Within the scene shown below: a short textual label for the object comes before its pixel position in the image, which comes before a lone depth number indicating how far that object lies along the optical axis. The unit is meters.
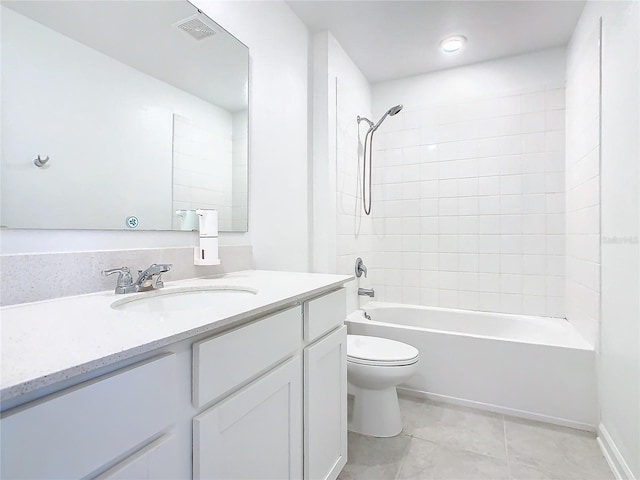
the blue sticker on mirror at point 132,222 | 1.13
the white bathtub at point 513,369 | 1.78
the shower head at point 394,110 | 2.36
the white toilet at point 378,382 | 1.64
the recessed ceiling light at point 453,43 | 2.23
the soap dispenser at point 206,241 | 1.29
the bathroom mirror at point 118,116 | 0.89
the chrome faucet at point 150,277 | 1.04
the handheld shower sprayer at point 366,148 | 2.65
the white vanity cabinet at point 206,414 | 0.46
